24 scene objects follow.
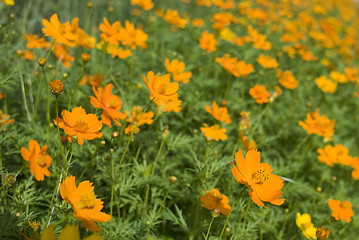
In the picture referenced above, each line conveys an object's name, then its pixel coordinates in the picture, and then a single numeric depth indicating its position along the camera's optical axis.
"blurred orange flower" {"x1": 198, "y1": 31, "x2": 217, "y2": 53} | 1.35
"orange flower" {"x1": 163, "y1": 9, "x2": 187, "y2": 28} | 1.47
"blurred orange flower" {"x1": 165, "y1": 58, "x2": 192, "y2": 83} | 1.11
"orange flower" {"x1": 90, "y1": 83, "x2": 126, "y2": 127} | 0.84
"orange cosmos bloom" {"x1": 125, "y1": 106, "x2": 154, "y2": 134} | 0.94
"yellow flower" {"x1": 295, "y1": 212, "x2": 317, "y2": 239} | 0.94
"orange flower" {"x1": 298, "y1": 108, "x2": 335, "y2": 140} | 1.09
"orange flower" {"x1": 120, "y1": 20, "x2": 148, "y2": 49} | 1.16
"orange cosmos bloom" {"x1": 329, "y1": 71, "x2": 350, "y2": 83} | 1.63
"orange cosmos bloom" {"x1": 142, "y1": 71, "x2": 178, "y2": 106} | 0.86
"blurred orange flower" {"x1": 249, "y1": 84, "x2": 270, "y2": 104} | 1.11
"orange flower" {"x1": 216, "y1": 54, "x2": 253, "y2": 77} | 1.16
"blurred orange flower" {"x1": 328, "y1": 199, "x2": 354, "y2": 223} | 0.96
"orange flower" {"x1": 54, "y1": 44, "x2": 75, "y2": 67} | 1.14
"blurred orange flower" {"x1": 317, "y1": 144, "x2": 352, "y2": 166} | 1.09
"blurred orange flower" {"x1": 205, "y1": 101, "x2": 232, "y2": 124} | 1.06
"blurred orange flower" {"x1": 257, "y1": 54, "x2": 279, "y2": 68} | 1.36
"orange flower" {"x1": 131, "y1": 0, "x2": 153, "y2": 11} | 1.37
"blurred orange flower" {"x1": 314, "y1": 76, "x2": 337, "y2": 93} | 1.48
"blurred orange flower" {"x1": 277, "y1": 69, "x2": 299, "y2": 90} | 1.30
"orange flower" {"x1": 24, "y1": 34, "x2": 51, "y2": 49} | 1.04
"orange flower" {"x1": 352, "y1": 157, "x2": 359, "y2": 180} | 1.06
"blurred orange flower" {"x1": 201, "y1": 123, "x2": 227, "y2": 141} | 0.99
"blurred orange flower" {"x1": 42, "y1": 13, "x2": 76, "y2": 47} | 0.96
